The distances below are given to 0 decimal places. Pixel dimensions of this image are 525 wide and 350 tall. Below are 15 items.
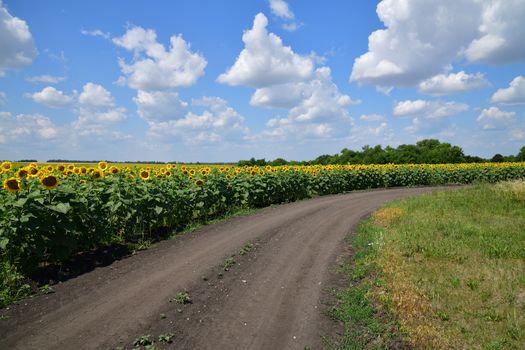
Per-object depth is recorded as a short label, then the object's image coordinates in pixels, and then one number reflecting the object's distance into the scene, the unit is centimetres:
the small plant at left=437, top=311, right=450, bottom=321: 655
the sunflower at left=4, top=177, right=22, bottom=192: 810
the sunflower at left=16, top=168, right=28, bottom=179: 912
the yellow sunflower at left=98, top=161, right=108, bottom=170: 1283
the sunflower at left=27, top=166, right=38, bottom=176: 996
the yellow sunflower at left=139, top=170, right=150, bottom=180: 1298
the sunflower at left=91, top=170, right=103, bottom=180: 1162
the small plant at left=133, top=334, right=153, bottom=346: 576
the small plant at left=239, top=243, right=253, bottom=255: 1053
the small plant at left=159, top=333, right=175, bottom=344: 589
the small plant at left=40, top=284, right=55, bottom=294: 771
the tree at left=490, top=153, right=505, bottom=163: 7288
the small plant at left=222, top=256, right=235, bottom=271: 927
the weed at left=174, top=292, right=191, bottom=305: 725
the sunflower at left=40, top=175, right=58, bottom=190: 862
